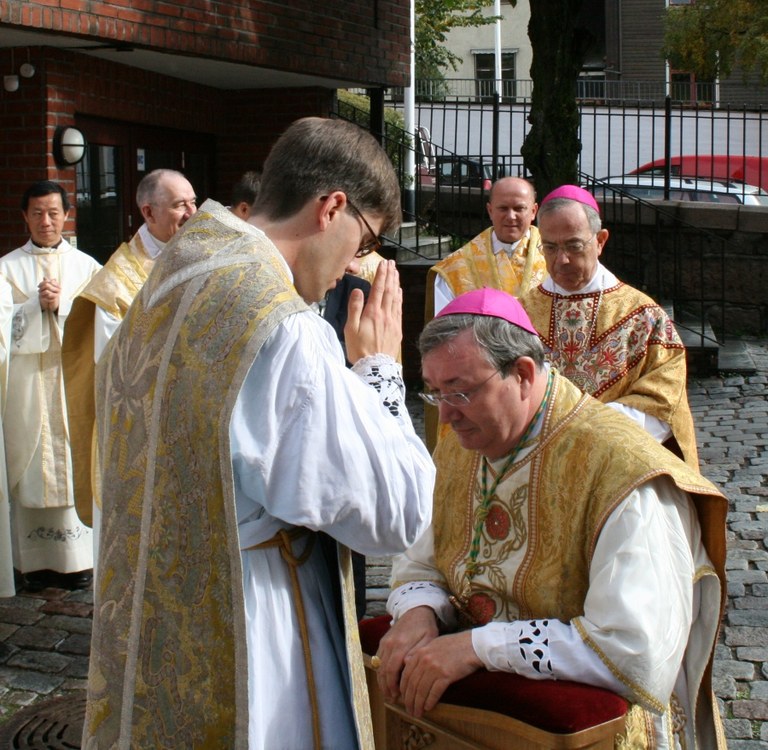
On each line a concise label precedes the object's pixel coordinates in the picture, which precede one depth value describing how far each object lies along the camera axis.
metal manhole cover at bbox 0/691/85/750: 4.25
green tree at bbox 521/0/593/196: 11.12
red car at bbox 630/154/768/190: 19.42
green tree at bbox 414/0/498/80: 23.58
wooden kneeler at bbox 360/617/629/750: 2.41
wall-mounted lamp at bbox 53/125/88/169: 8.05
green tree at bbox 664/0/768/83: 23.41
